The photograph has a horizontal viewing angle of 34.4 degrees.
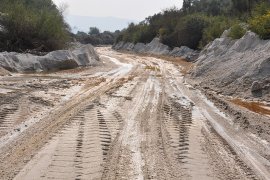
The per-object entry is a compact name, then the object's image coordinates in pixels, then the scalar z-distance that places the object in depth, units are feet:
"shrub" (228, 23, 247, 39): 70.44
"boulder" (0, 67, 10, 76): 55.95
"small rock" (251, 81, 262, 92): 43.06
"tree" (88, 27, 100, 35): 478.18
